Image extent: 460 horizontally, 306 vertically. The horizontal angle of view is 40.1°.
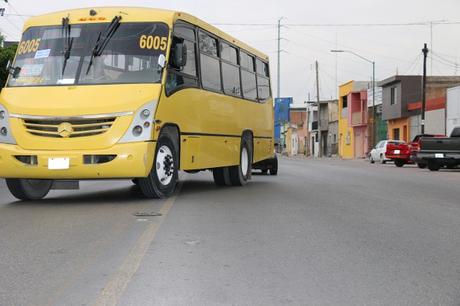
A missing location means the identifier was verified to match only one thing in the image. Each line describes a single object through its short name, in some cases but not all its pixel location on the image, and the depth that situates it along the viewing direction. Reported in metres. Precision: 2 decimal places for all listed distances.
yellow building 62.16
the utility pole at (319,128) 68.81
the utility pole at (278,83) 78.19
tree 31.36
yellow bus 9.82
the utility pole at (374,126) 56.28
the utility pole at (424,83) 39.34
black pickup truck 24.75
